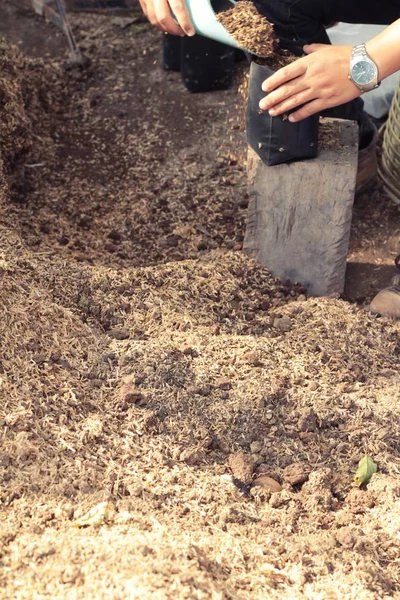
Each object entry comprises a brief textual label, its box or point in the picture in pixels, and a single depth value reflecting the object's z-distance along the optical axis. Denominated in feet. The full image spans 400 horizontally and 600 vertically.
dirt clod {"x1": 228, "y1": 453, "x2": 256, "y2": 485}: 6.18
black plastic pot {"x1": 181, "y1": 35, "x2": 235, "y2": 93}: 11.80
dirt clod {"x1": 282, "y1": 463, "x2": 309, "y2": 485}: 6.21
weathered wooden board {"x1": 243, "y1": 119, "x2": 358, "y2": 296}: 8.34
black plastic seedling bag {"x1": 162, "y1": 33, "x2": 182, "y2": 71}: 12.47
